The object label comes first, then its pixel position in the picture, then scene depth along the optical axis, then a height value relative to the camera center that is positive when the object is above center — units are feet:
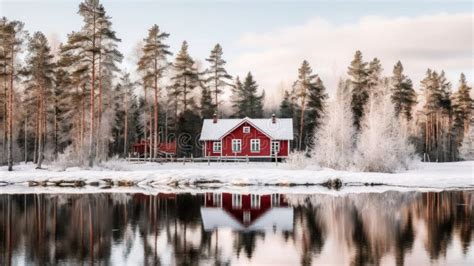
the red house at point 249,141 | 172.86 +1.67
